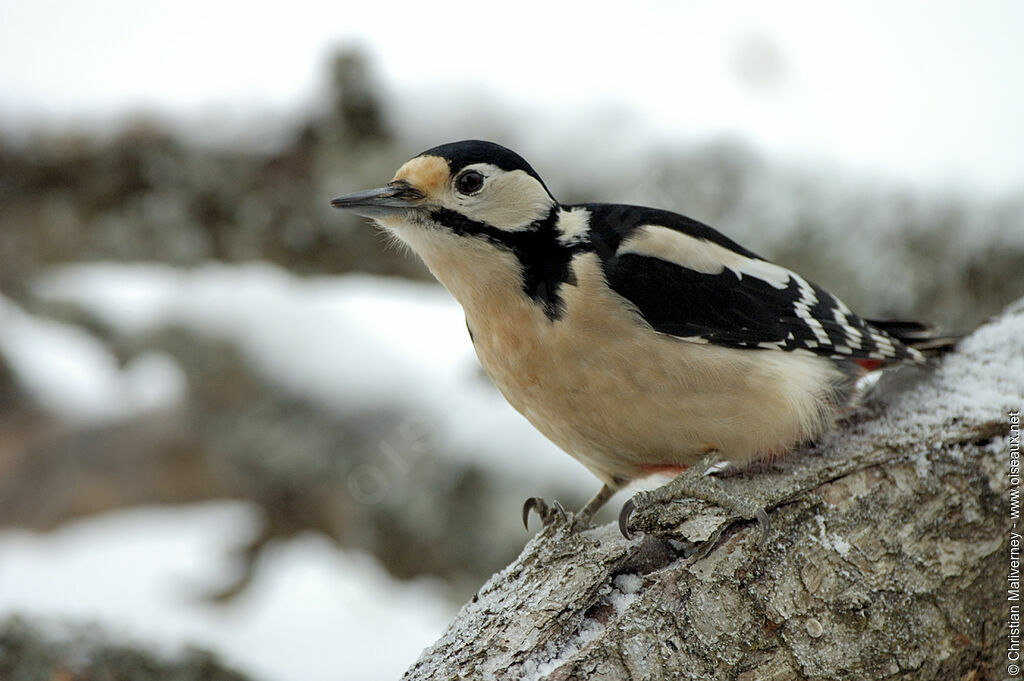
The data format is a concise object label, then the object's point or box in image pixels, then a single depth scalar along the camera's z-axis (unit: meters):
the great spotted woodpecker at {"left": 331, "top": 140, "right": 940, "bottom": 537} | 4.24
